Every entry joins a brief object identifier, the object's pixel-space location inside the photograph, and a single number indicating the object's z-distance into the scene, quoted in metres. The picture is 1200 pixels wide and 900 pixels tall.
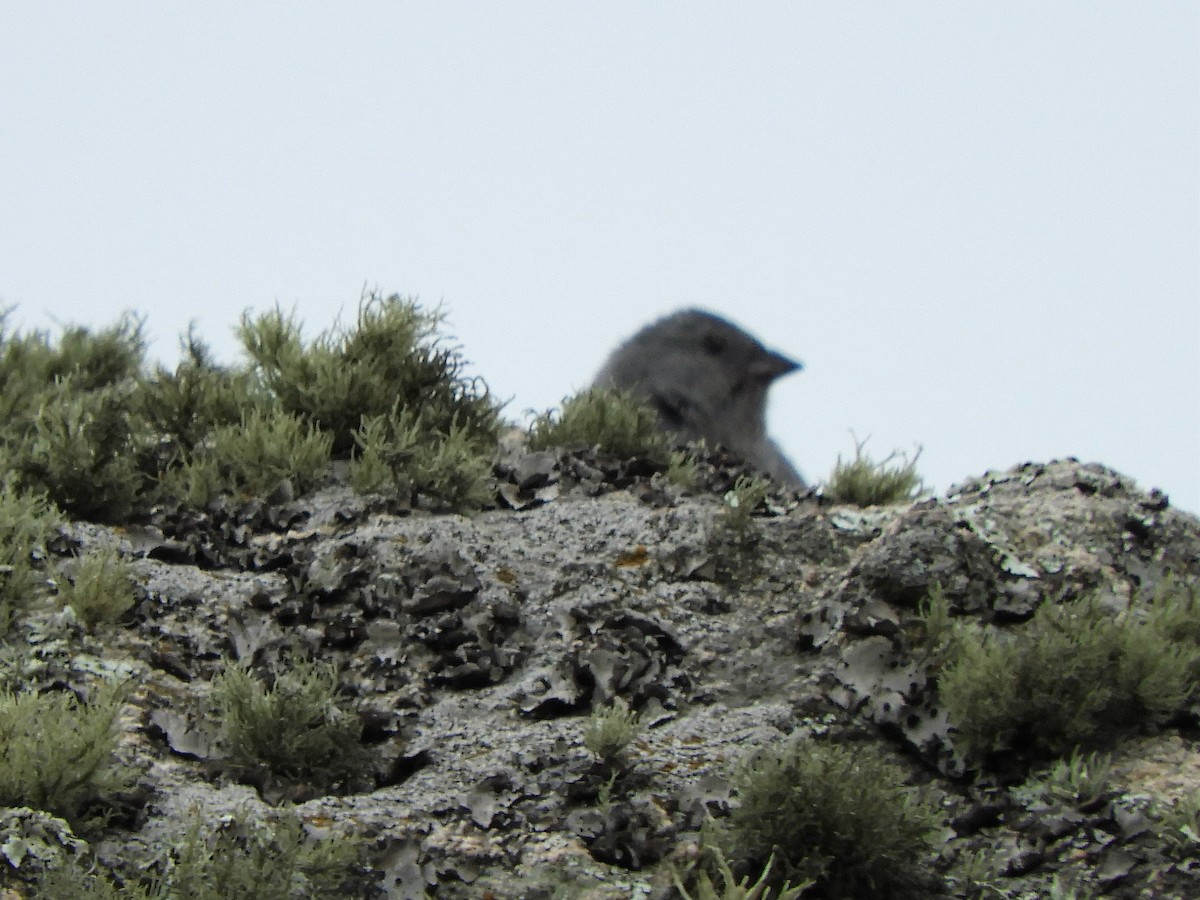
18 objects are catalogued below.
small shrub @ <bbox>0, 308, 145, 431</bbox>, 14.96
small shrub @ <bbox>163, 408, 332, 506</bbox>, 11.60
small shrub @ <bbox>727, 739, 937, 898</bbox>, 7.44
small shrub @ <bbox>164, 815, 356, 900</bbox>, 6.83
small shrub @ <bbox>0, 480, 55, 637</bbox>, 9.42
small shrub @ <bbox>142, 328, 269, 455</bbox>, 12.79
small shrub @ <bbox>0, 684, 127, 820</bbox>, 7.34
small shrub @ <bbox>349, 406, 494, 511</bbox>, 11.40
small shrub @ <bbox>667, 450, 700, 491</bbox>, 12.37
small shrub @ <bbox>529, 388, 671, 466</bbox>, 13.07
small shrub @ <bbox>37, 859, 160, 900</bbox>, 6.66
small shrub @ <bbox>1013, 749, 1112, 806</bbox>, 8.04
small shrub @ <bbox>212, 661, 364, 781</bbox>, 8.23
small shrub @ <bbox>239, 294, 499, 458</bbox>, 12.52
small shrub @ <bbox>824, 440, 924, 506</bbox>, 12.86
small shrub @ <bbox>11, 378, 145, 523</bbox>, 11.17
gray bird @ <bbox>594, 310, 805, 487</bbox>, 18.11
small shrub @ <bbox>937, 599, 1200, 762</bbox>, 8.50
